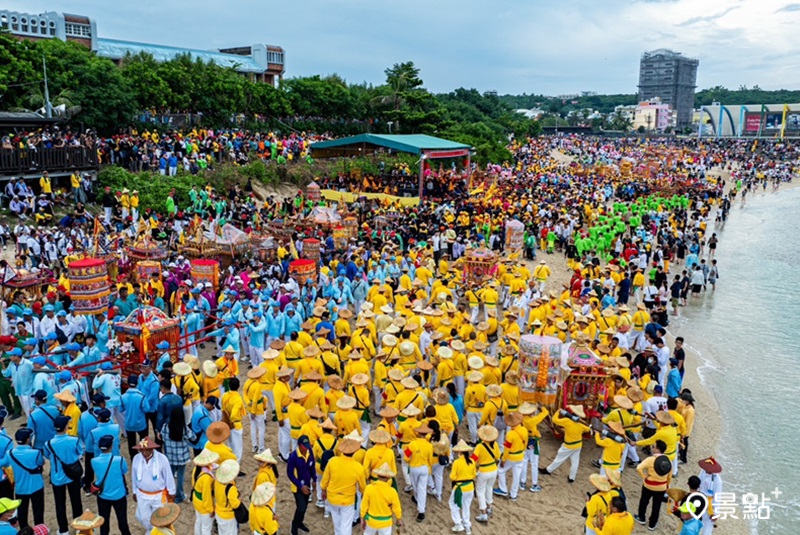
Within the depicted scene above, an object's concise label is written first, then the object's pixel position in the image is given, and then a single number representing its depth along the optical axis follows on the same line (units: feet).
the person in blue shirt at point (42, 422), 21.58
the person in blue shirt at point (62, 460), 19.90
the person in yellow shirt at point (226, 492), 17.89
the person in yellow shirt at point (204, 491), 18.17
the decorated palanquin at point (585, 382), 28.02
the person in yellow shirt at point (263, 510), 17.60
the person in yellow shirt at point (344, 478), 19.47
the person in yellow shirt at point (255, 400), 24.93
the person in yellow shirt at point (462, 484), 21.21
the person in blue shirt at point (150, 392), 24.30
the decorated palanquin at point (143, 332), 28.89
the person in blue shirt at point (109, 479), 19.13
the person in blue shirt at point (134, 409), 24.08
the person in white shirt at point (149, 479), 18.92
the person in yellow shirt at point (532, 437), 24.29
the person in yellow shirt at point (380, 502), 18.94
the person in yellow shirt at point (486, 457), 21.76
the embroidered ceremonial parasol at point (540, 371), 28.48
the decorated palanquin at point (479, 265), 49.32
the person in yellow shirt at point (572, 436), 24.84
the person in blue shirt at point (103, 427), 20.17
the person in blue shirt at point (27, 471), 19.54
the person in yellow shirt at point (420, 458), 21.95
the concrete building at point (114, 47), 120.98
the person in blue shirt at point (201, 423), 22.47
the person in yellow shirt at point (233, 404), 22.85
